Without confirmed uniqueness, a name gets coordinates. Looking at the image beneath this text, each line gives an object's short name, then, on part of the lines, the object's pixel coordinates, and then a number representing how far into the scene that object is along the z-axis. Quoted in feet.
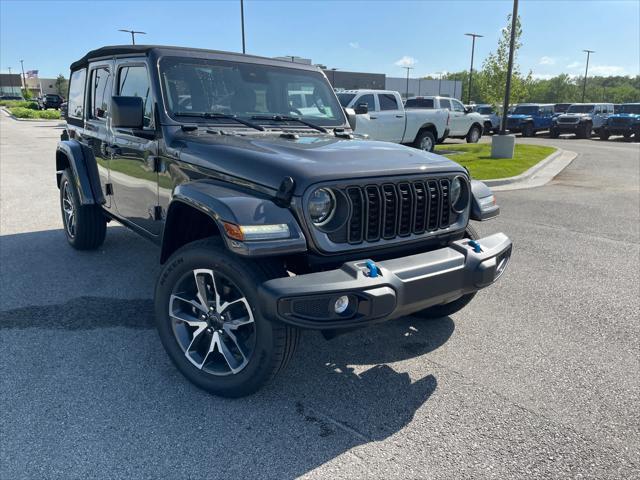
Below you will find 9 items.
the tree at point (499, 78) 66.19
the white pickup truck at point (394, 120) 46.98
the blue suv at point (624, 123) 83.25
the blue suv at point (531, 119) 94.53
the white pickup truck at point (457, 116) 59.41
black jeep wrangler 8.56
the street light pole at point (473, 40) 145.89
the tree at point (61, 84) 289.76
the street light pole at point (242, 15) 88.12
